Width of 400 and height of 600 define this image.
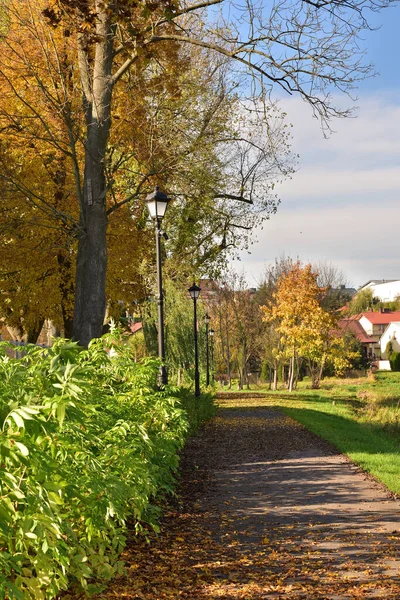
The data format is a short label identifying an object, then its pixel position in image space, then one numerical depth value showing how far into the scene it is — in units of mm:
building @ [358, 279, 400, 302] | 121812
